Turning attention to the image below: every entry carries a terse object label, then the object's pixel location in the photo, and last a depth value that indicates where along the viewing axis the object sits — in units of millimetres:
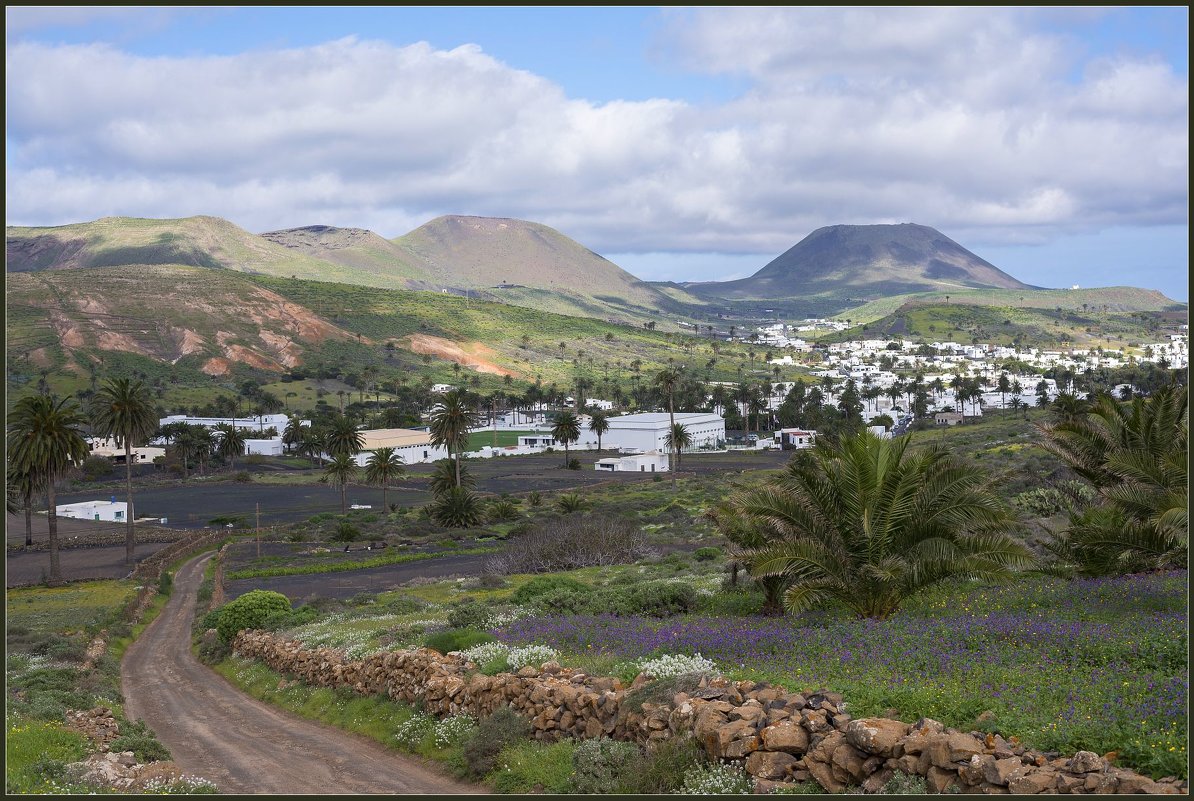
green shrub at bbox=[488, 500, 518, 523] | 68000
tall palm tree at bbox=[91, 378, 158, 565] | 56531
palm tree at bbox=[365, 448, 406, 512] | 76625
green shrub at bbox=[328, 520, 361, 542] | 61594
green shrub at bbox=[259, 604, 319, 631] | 26938
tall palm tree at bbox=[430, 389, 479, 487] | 74312
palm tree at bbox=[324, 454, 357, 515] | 77438
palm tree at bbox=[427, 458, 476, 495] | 75800
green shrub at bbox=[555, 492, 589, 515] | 68312
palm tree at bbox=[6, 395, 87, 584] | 48406
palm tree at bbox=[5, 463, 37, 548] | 50094
